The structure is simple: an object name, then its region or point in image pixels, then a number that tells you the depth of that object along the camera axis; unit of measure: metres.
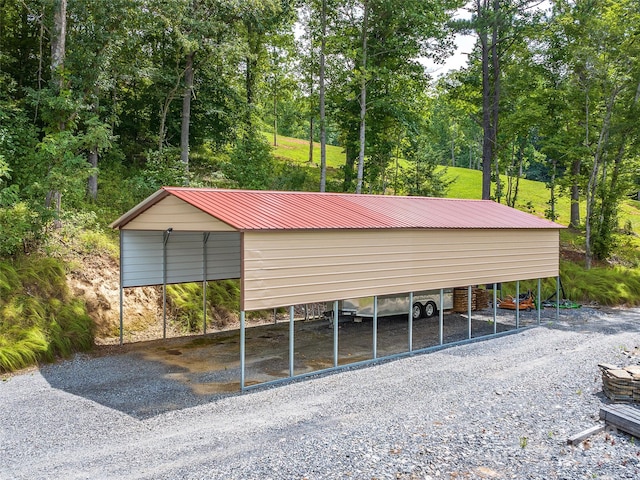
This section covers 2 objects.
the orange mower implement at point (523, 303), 21.84
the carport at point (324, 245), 11.01
